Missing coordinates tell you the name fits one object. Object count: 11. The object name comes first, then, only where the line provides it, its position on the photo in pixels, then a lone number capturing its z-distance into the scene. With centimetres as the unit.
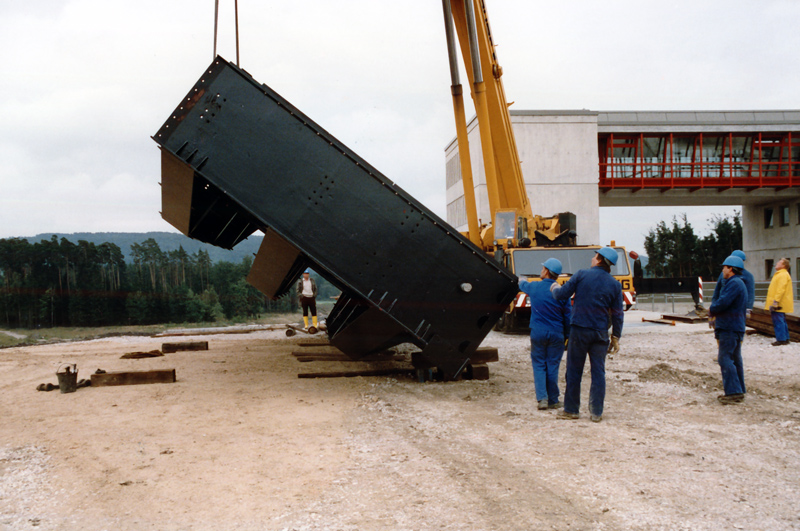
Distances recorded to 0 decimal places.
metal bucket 715
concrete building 2942
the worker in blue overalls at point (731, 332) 640
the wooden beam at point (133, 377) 765
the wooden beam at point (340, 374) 805
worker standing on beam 1463
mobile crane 1265
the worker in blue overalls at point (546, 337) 621
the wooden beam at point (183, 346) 1159
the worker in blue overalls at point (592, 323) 569
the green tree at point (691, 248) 4041
